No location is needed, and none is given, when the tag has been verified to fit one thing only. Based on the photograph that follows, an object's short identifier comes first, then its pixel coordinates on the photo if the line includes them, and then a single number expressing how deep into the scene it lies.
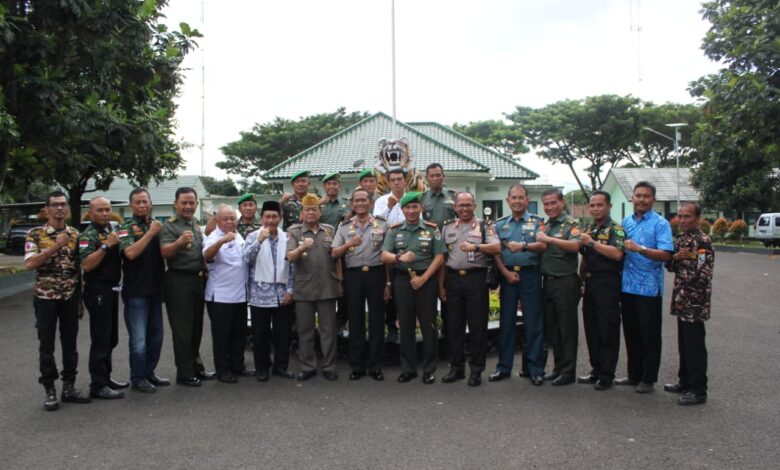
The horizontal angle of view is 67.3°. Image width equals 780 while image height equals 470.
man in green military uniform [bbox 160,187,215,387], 5.35
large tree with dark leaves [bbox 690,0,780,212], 14.04
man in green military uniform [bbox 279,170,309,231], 6.54
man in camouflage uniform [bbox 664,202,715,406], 4.77
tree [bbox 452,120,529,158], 37.28
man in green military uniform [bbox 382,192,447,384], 5.46
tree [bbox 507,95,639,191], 35.06
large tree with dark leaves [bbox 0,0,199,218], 9.49
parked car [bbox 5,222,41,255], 26.23
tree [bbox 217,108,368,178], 36.00
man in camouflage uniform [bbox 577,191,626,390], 5.18
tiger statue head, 7.88
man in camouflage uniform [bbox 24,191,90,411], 4.75
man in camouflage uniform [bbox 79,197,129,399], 4.98
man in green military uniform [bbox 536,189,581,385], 5.29
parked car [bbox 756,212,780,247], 26.36
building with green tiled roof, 22.30
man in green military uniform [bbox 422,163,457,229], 6.30
